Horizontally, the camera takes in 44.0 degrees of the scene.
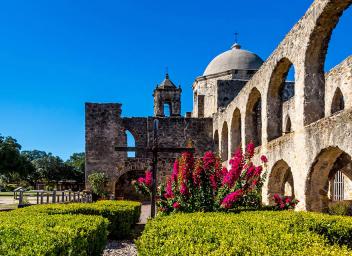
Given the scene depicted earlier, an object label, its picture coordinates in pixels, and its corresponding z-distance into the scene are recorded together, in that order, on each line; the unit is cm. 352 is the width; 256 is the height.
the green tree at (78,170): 5381
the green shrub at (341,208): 1159
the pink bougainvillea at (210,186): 890
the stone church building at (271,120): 1016
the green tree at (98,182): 2262
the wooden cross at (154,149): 1031
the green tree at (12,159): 3666
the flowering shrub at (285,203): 928
